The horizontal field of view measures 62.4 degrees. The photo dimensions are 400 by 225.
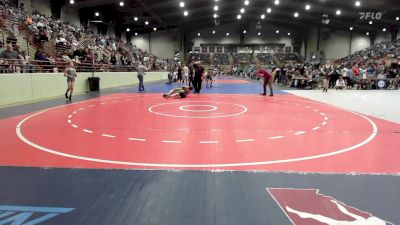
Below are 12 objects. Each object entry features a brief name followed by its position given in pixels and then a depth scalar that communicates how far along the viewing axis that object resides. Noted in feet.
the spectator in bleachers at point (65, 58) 59.67
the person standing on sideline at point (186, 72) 75.66
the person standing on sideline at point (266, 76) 51.19
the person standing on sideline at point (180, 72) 91.28
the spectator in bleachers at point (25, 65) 45.07
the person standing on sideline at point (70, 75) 44.62
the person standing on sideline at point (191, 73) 64.13
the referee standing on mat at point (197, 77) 58.90
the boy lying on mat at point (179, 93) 47.78
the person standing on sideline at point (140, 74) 63.18
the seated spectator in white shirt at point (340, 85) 73.20
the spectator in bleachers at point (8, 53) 43.43
